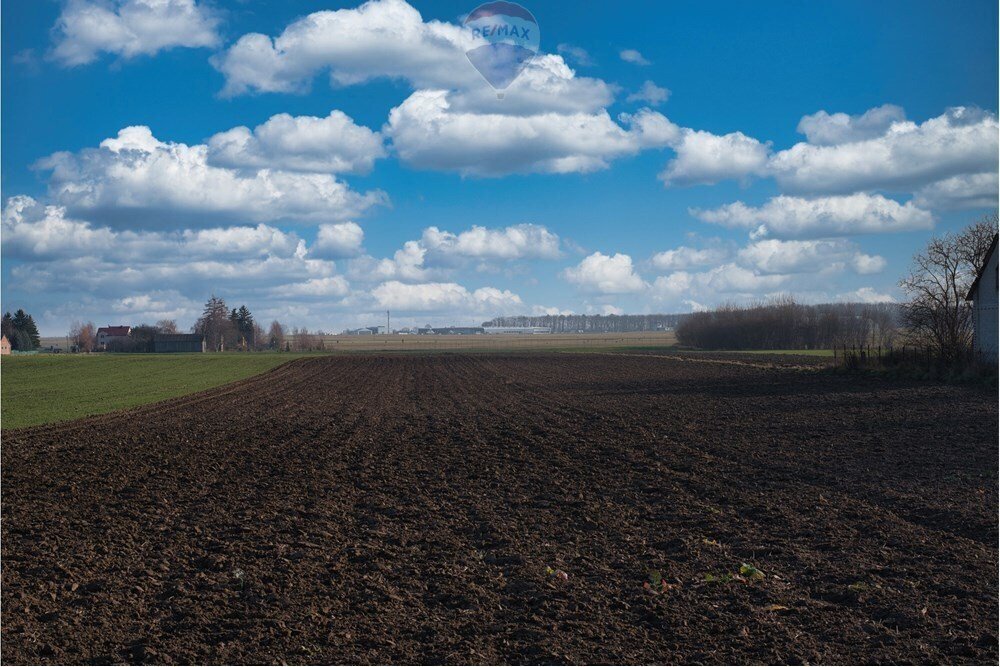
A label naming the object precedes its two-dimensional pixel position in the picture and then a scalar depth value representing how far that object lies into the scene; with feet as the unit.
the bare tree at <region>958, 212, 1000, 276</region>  148.35
